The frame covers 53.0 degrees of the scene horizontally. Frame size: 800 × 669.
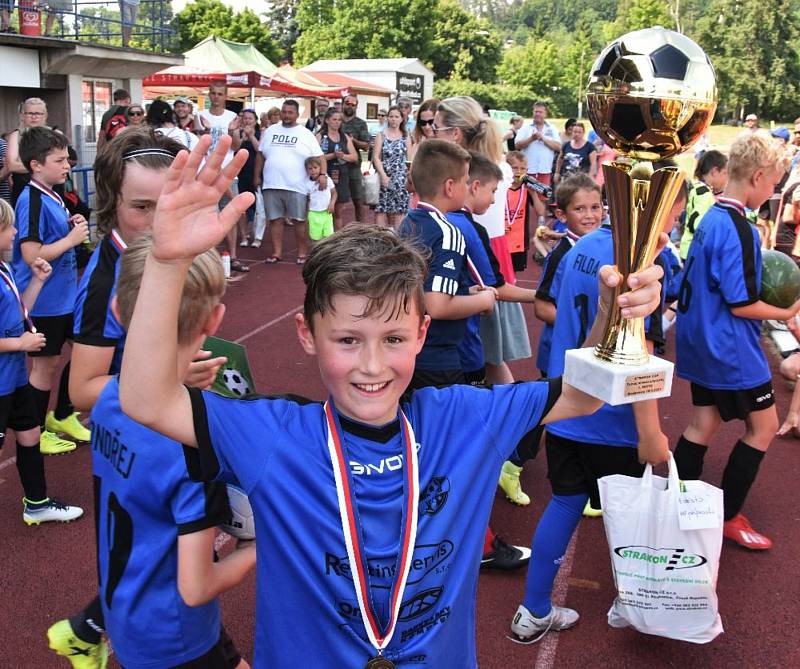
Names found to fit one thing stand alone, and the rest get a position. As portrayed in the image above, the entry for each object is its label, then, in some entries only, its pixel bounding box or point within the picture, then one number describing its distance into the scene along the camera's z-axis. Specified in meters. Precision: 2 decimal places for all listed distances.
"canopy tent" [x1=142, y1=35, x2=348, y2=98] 19.06
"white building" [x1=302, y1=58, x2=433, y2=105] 45.75
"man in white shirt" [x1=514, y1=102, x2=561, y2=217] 14.25
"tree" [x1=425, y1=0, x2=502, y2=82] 68.00
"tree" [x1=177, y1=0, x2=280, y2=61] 60.25
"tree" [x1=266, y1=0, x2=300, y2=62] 98.31
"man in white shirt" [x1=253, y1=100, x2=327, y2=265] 10.76
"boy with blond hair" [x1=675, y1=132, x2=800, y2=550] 3.83
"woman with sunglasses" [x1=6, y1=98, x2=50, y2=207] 7.71
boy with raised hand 1.58
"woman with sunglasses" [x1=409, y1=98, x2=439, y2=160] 7.48
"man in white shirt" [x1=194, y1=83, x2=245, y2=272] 10.91
